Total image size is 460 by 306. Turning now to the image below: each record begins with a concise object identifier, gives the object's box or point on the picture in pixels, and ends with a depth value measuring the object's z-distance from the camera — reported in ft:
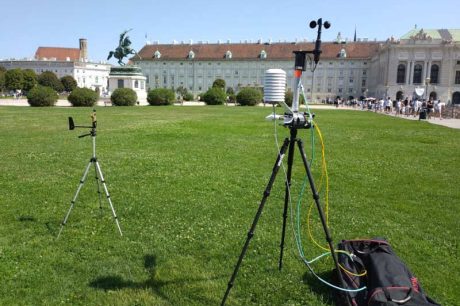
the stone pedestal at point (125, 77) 171.22
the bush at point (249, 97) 178.05
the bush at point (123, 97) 145.69
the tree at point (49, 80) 331.98
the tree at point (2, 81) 307.58
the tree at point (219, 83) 315.58
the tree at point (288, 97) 155.78
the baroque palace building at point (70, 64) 504.02
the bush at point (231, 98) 227.61
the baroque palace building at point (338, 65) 289.12
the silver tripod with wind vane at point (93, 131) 17.33
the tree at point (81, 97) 134.92
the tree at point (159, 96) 159.53
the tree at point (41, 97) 131.69
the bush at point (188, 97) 245.65
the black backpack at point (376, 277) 11.45
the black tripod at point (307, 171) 12.08
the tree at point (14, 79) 316.81
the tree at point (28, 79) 328.08
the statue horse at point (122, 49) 172.59
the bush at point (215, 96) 182.29
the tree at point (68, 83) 370.32
